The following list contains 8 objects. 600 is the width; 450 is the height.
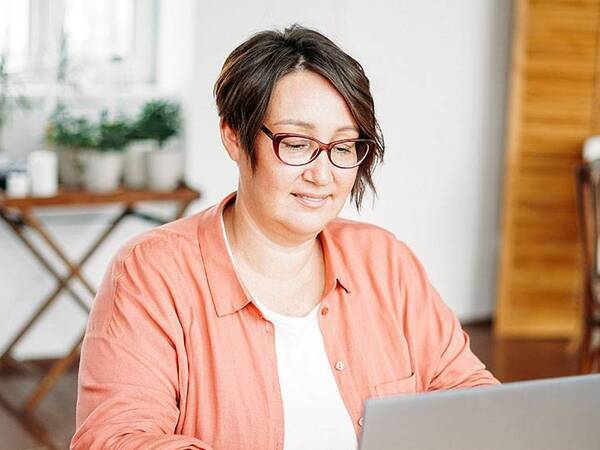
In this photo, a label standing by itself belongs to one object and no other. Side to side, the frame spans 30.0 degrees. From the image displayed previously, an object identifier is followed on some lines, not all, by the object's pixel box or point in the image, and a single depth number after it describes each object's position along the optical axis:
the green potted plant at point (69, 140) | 4.11
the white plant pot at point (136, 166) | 4.21
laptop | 1.34
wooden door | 4.69
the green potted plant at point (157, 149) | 4.20
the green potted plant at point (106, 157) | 4.06
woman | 1.83
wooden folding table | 3.96
